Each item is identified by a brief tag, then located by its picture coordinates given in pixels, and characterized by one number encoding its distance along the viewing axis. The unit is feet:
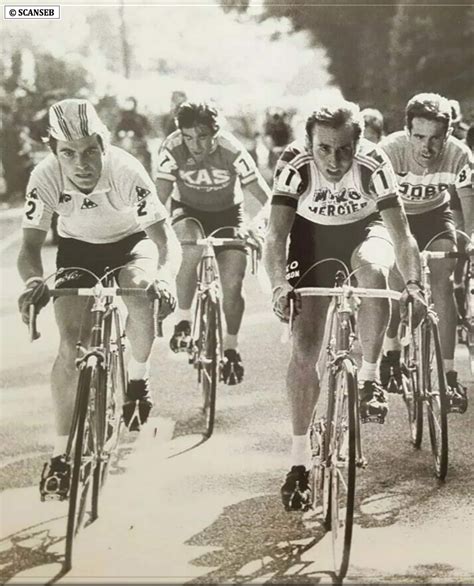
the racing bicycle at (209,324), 19.57
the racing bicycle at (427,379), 18.89
